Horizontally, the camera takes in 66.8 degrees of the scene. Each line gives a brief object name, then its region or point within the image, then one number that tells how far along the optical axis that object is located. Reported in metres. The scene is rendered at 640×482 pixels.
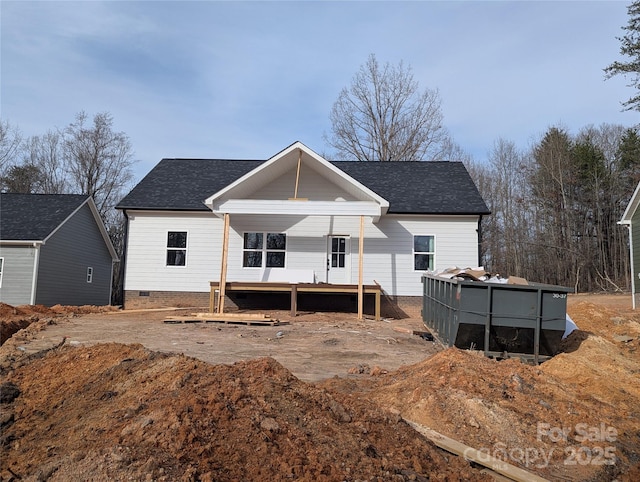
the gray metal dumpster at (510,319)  8.46
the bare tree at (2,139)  36.19
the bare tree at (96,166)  39.78
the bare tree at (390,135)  37.59
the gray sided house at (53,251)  20.34
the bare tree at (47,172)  39.78
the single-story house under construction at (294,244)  17.66
